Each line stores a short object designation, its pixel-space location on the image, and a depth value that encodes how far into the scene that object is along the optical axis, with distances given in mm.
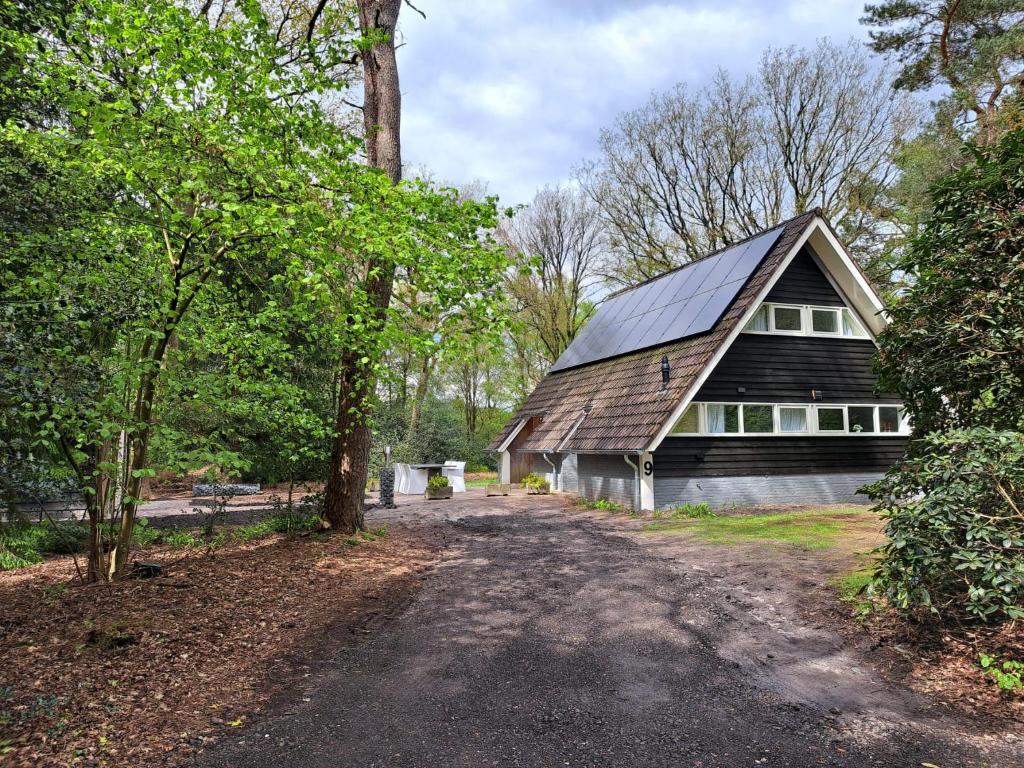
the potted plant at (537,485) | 20109
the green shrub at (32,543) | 8867
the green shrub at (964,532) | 4414
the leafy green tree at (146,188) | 5227
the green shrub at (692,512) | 13987
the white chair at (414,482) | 22797
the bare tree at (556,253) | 33000
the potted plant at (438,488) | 20047
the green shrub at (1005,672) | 4219
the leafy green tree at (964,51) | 16984
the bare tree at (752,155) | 24766
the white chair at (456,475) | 22750
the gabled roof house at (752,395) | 14805
